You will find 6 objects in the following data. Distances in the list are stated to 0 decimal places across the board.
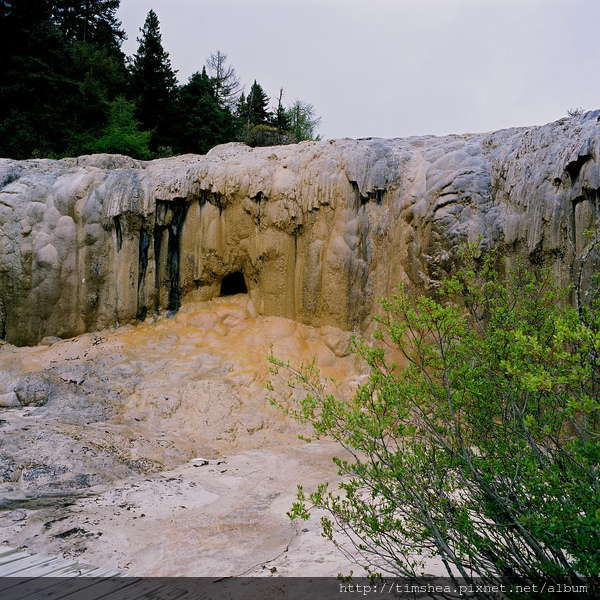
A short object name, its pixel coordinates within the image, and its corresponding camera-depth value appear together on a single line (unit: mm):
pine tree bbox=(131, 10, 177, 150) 20484
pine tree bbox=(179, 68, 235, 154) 20203
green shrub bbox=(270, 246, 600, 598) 1873
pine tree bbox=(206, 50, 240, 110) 27234
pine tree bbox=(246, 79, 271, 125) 25734
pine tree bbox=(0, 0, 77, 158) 15008
